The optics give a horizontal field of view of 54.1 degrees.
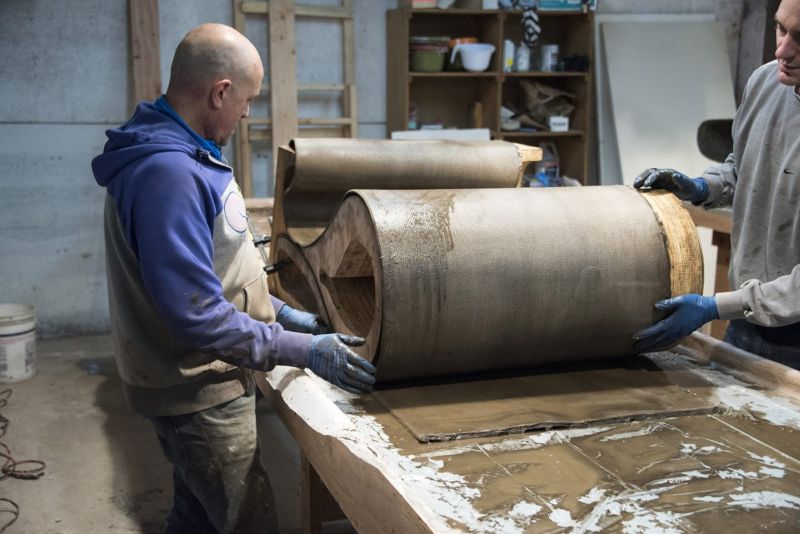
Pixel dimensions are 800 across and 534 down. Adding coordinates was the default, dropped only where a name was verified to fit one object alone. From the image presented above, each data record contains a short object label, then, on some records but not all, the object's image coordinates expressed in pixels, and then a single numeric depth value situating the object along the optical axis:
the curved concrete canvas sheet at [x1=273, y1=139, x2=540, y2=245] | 2.80
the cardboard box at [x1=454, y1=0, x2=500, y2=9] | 5.19
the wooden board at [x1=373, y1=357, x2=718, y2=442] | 1.72
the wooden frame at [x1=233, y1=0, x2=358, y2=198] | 5.11
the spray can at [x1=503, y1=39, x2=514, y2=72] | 5.40
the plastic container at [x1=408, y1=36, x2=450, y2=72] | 5.25
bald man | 1.70
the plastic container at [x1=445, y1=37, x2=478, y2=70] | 5.34
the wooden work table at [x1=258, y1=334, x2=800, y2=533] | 1.36
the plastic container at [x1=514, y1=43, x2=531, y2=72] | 5.51
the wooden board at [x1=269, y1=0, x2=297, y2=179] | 5.11
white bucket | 4.25
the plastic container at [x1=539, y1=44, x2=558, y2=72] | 5.58
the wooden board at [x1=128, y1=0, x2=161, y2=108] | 4.87
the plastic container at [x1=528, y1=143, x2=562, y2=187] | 5.66
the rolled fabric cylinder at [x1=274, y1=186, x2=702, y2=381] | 1.85
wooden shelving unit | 5.31
